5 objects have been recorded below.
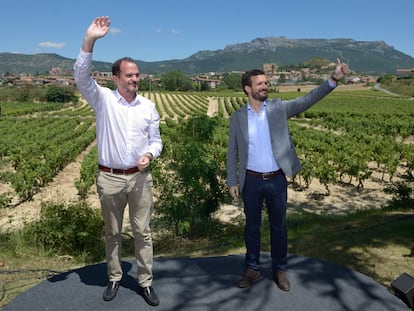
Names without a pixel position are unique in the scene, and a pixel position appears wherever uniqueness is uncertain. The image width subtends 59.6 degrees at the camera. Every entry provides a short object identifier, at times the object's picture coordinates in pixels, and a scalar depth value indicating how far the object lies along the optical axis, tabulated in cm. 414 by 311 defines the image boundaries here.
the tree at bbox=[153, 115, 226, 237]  702
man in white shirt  313
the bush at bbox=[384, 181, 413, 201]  907
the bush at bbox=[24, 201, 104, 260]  595
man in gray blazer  349
